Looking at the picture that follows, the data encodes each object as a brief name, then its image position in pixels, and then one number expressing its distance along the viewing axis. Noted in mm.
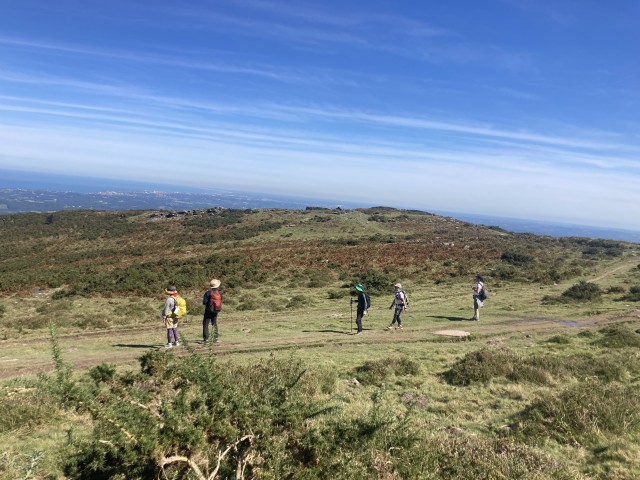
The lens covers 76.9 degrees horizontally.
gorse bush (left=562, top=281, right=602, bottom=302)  25812
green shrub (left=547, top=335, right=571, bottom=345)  14875
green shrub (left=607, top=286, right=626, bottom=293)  28703
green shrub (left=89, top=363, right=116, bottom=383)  7668
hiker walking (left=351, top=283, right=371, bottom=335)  16125
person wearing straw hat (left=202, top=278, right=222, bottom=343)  13078
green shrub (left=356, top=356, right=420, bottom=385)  10398
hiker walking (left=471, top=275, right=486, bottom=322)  19375
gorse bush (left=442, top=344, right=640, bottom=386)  10570
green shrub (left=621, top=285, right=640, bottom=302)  25606
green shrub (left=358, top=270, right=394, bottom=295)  29188
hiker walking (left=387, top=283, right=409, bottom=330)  17312
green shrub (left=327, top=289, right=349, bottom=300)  26781
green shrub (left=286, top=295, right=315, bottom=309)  24089
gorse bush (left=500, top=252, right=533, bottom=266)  41000
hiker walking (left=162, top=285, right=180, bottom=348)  12852
